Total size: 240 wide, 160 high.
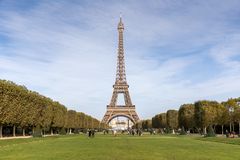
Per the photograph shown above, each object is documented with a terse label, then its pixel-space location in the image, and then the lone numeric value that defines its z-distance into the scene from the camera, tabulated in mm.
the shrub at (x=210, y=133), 36485
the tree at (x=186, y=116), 54821
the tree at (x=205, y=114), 48389
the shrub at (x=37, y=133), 36540
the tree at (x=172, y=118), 66986
